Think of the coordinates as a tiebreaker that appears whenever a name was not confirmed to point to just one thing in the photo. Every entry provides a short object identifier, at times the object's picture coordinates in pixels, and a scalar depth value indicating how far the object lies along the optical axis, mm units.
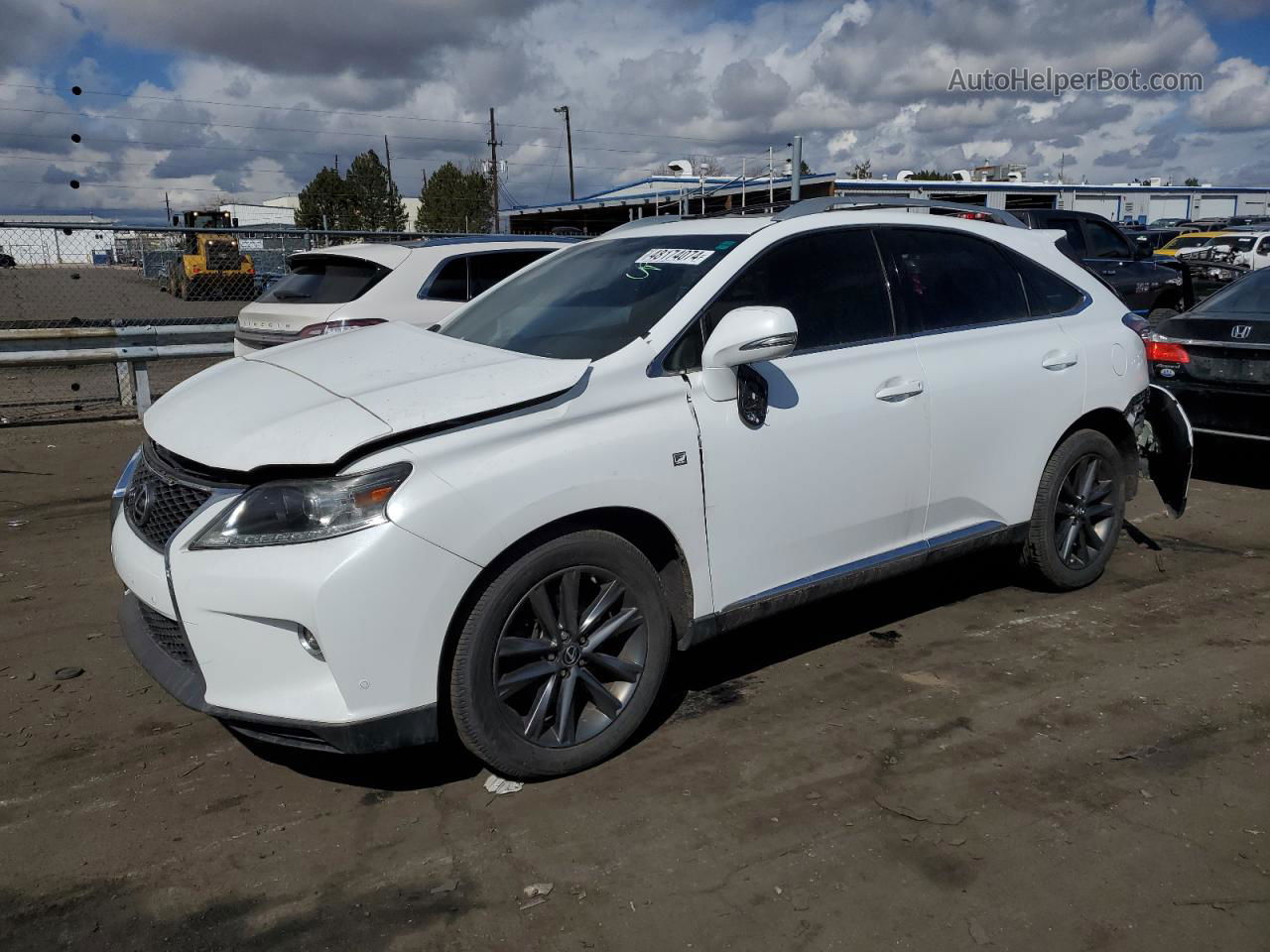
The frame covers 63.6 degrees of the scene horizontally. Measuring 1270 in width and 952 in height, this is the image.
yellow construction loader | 17484
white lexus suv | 2900
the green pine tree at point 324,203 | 67062
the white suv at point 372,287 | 7887
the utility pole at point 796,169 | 12266
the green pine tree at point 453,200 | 65562
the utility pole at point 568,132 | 61031
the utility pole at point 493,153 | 60466
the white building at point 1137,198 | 45406
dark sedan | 6652
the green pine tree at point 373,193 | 67406
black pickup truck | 12586
